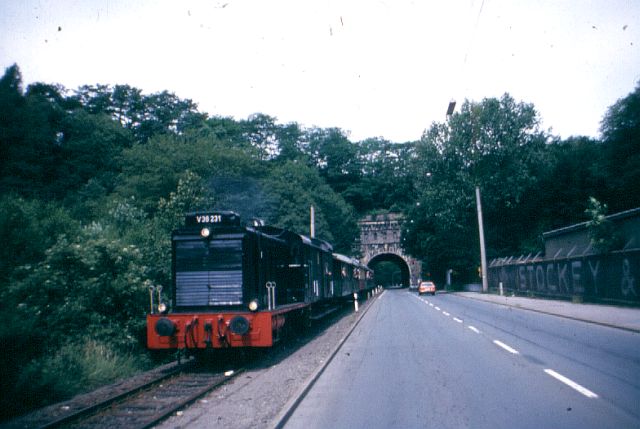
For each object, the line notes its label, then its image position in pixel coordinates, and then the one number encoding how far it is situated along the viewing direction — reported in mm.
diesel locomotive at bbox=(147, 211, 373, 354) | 12039
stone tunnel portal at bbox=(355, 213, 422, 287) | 85312
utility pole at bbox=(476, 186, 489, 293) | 45125
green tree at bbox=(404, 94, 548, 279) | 51062
